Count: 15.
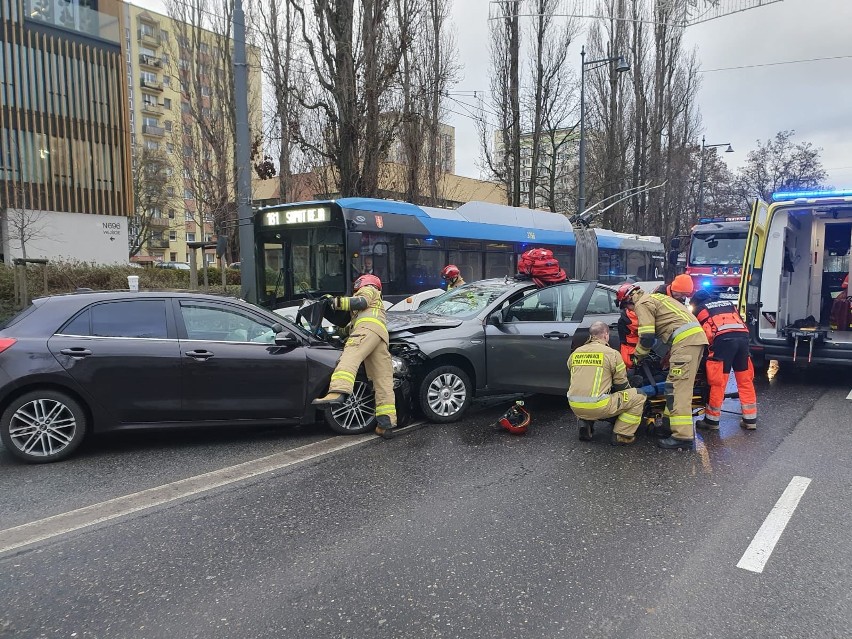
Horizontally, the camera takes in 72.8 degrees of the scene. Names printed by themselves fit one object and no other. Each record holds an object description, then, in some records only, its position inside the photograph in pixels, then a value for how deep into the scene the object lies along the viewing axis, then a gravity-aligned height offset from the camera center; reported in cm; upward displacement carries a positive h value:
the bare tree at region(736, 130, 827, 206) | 3152 +561
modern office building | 2750 +729
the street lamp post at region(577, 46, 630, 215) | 1898 +413
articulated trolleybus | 953 +48
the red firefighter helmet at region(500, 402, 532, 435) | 583 -152
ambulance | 787 -9
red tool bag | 704 +1
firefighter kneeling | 529 -110
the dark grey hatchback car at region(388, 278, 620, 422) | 620 -80
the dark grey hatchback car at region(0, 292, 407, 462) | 481 -85
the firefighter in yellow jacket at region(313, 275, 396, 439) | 548 -76
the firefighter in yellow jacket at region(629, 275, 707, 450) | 535 -68
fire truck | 1599 +60
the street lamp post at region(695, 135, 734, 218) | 3064 +448
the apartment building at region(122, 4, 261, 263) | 2020 +672
